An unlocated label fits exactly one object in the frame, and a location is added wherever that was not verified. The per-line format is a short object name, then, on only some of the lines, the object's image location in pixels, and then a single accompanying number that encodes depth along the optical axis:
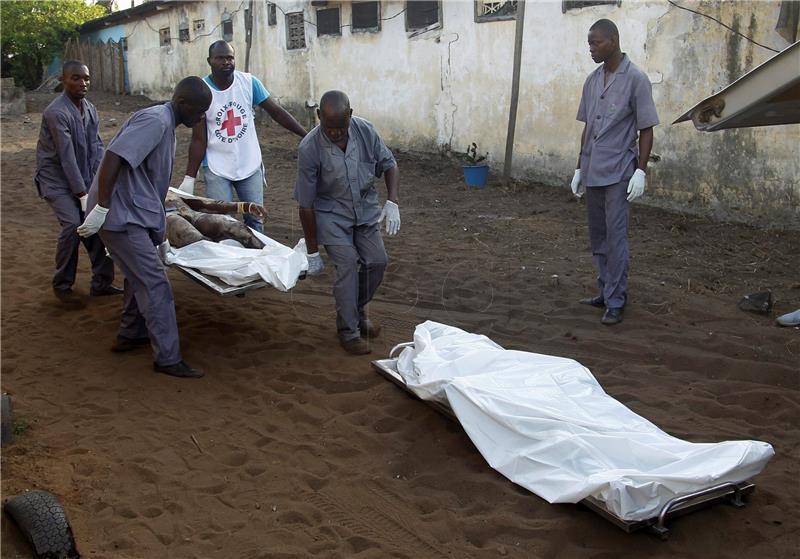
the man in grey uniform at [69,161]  5.33
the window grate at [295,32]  14.22
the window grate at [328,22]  13.36
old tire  2.79
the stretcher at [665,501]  2.84
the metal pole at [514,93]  9.73
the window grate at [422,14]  11.45
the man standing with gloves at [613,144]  5.13
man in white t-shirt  5.45
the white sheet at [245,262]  4.54
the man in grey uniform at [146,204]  4.17
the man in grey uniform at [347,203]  4.62
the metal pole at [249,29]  15.44
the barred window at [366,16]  12.52
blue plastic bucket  10.28
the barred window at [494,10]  10.29
